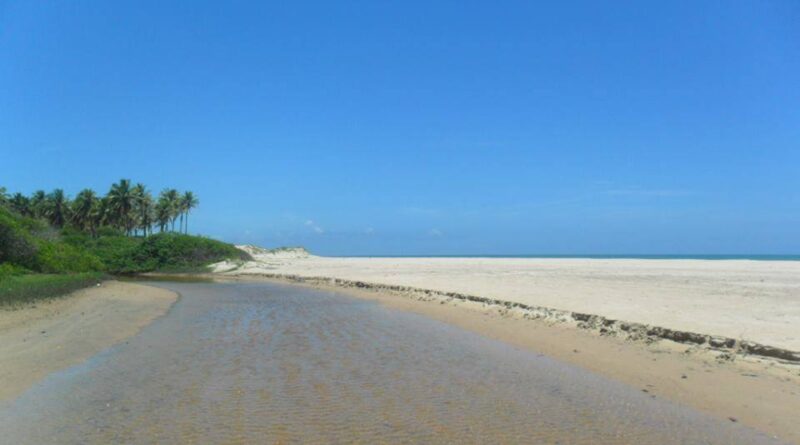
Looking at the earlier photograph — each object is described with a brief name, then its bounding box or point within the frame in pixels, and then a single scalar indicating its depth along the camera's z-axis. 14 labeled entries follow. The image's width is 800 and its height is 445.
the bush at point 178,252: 66.88
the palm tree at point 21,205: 94.31
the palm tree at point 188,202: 103.12
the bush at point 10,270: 31.50
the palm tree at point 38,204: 94.00
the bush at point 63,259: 39.88
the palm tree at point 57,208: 93.31
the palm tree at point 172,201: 99.38
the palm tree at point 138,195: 92.47
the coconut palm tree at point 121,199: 89.69
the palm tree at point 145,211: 94.75
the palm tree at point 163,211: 99.12
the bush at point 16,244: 35.62
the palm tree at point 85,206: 92.88
